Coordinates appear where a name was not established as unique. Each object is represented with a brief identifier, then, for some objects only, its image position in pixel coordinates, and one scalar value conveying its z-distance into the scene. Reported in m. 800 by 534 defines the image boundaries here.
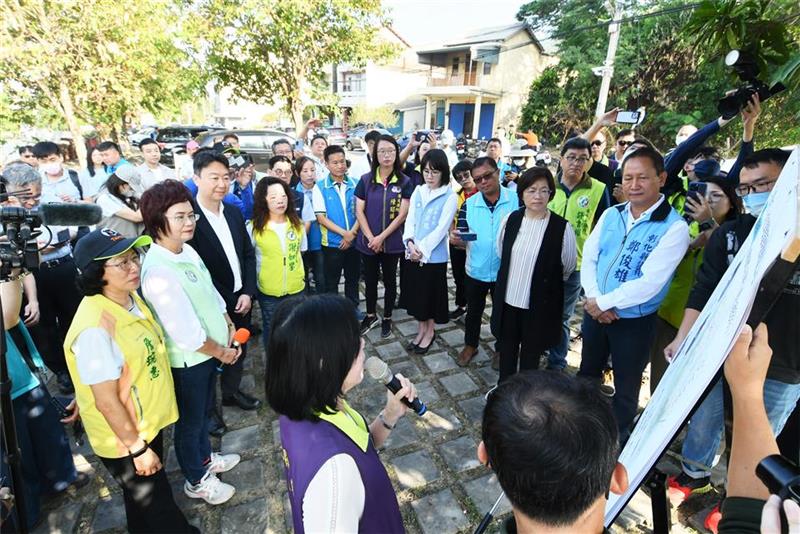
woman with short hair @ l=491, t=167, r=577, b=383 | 2.99
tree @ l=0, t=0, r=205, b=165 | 7.32
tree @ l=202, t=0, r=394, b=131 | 11.52
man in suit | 2.85
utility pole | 14.17
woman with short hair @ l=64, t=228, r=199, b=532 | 1.72
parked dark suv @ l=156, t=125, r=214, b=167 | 15.85
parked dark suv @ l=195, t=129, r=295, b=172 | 12.91
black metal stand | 1.24
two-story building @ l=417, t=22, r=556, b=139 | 26.95
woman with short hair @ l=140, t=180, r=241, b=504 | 2.07
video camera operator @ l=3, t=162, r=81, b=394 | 3.17
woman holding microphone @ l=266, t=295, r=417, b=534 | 1.08
